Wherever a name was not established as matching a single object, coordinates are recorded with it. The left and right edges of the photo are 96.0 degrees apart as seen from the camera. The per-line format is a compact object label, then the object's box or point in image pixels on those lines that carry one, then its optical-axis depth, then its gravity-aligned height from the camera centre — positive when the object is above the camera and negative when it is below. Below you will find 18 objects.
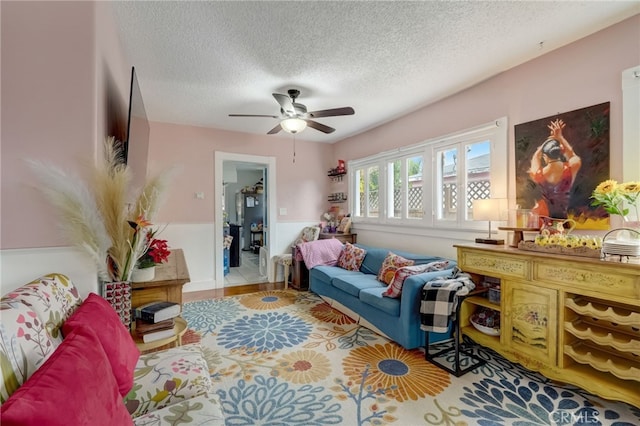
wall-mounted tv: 1.91 +0.56
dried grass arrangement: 1.37 +0.02
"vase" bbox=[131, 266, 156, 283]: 1.85 -0.40
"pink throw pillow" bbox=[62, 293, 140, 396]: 1.11 -0.50
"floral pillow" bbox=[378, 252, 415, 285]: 3.22 -0.61
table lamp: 2.51 +0.02
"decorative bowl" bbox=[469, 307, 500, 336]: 2.49 -0.98
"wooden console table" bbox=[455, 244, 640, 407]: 1.74 -0.77
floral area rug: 1.76 -1.25
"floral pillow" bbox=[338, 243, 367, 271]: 3.95 -0.64
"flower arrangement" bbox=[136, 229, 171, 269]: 1.85 -0.28
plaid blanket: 2.26 -0.71
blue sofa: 2.51 -0.88
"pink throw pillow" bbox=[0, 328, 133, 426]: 0.63 -0.45
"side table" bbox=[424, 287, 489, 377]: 2.22 -1.22
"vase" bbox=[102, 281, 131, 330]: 1.60 -0.47
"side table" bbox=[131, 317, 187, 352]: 1.68 -0.77
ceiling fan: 2.92 +1.04
